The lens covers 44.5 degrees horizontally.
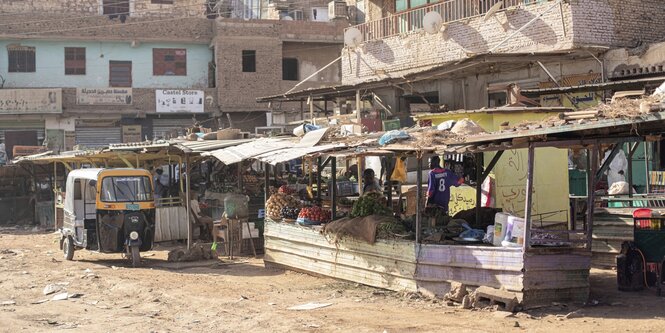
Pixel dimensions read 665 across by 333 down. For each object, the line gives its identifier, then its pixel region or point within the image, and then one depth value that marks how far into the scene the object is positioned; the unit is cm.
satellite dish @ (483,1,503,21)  1981
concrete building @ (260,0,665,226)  1675
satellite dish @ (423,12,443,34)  2175
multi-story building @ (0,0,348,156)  3572
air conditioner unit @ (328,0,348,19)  3681
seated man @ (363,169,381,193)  1458
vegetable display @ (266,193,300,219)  1552
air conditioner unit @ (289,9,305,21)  4197
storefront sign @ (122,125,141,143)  3669
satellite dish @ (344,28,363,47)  2516
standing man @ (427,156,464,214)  1277
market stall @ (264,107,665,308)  981
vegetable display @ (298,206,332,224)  1452
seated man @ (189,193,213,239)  1966
